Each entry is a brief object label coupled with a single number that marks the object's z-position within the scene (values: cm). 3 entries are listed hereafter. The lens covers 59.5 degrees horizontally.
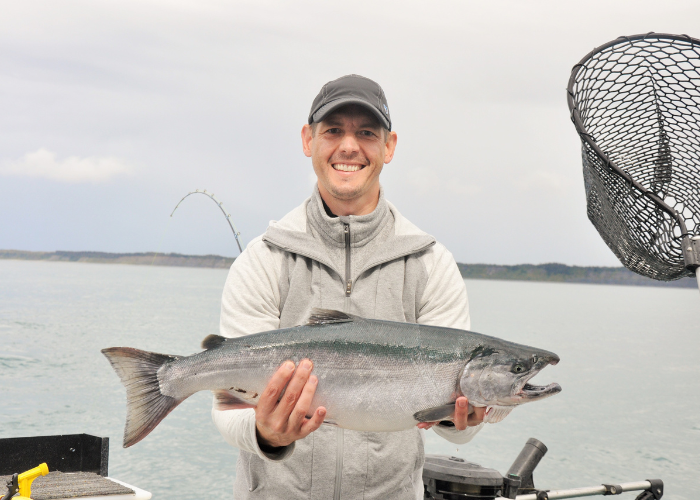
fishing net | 288
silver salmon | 248
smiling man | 272
